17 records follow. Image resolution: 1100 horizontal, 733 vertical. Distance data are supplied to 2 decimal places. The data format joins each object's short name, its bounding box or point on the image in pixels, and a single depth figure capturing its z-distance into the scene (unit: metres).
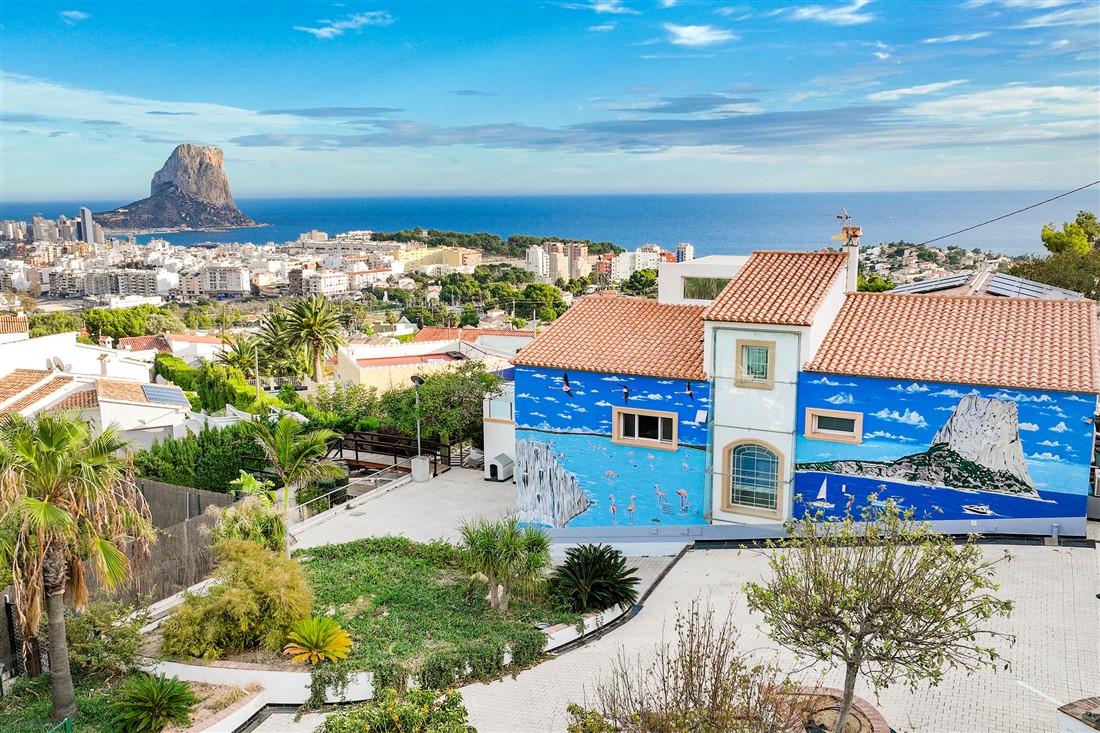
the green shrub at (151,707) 13.31
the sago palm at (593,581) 16.84
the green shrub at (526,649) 15.13
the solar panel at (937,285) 32.81
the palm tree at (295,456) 23.44
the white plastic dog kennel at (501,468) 27.01
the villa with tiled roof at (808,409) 18.06
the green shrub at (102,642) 15.13
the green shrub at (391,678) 14.27
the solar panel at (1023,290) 28.08
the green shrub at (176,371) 54.88
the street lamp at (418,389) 27.74
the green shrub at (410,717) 10.57
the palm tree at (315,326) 55.88
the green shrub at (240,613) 15.30
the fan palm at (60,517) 12.30
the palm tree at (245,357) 63.50
